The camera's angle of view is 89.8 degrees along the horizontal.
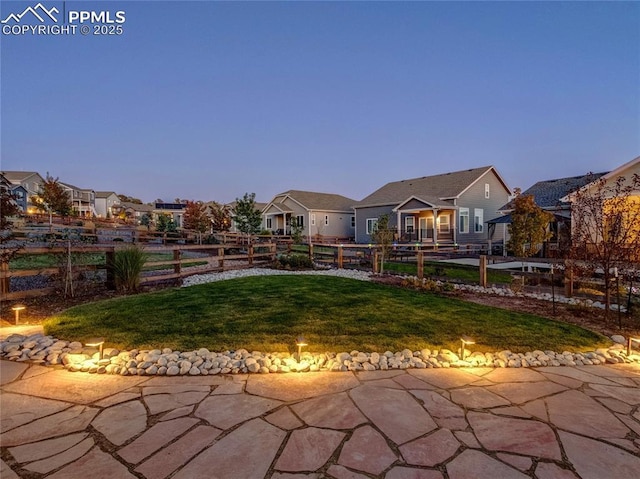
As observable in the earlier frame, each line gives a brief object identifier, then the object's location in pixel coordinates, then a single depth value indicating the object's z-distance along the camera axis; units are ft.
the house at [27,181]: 144.56
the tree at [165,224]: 94.72
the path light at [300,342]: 12.42
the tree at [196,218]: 96.48
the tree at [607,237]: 18.93
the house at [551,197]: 56.29
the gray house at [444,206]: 77.41
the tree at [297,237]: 77.15
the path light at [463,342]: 12.81
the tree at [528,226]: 41.75
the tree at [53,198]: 104.94
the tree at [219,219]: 112.16
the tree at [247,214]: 77.92
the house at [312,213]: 102.42
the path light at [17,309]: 16.78
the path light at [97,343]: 11.98
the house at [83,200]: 179.40
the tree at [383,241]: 37.29
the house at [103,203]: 208.44
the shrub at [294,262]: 41.91
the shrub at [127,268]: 23.95
